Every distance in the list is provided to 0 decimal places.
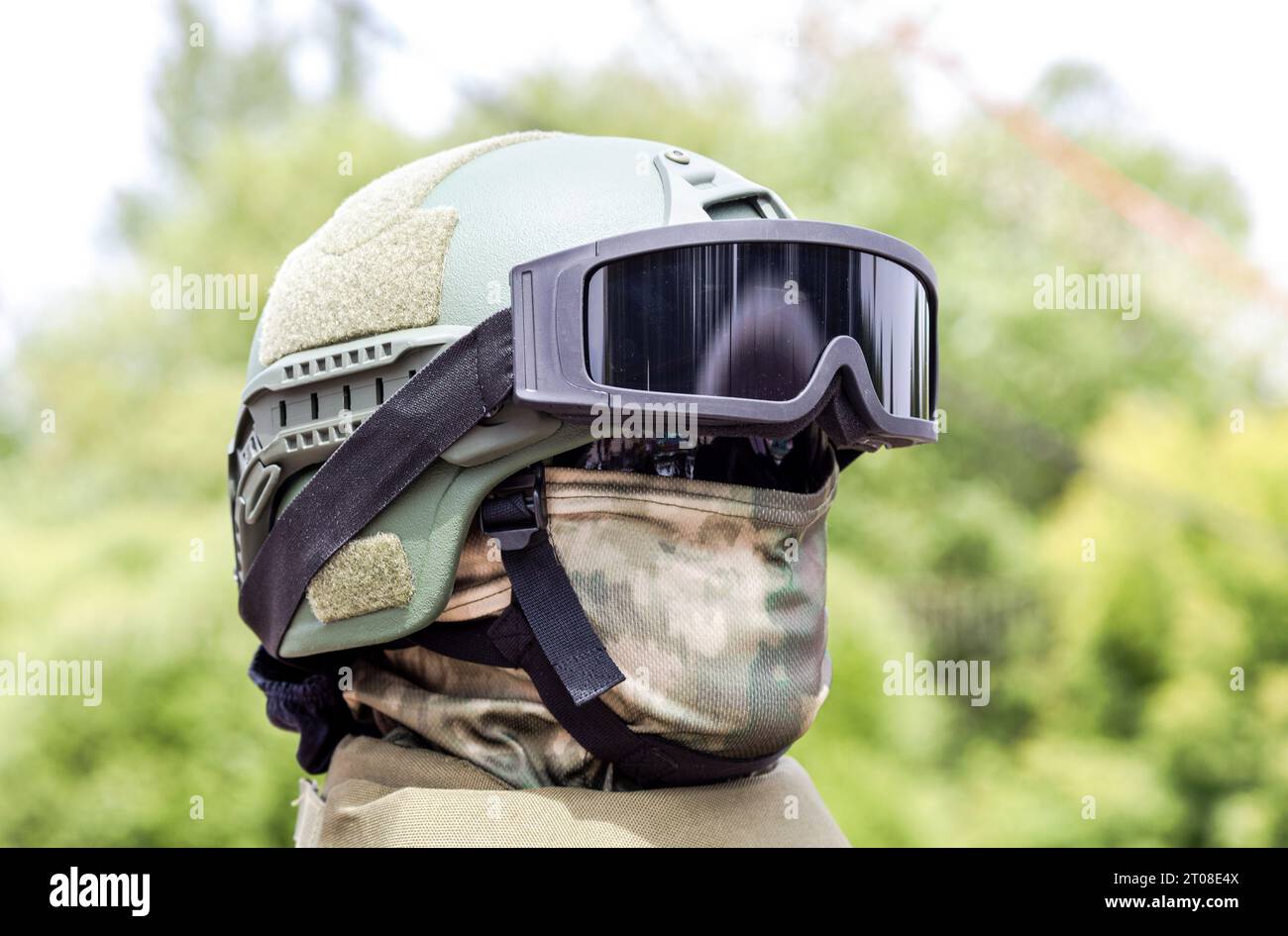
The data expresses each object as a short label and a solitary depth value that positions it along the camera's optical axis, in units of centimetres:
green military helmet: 105
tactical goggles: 103
